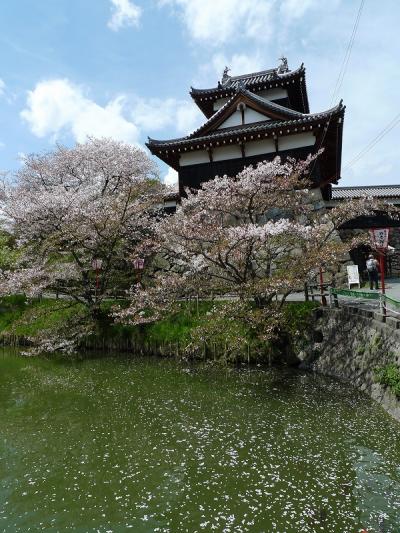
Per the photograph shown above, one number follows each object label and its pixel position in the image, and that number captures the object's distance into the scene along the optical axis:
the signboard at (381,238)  9.93
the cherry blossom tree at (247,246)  11.73
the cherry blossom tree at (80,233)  16.67
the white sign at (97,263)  17.00
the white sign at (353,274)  16.31
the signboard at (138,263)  16.55
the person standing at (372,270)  16.92
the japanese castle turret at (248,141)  18.47
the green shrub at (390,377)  8.16
